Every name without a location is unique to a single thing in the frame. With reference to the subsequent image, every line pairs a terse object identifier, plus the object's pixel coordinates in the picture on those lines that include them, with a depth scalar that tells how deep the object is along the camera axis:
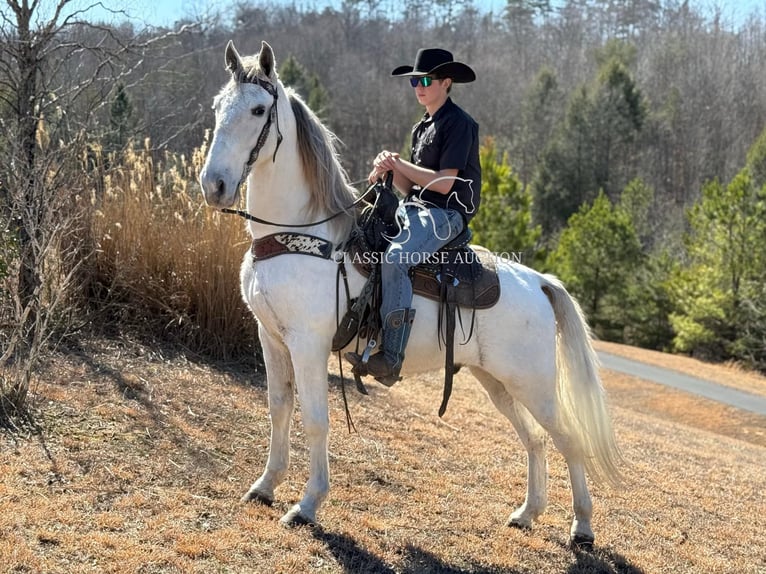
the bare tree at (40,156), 4.79
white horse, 3.39
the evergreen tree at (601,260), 23.55
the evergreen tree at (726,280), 19.88
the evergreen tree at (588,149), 35.41
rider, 3.68
